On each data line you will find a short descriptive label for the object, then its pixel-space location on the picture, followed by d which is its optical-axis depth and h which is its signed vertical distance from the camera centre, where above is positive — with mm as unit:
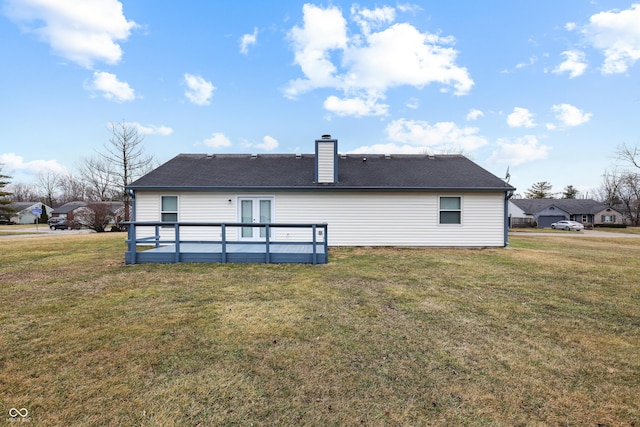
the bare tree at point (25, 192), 64438 +5344
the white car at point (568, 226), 36641 -1361
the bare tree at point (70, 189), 56888 +5430
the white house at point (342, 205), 11258 +411
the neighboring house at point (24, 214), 48900 +162
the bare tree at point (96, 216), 22703 -85
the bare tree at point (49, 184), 59062 +6487
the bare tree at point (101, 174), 27234 +4266
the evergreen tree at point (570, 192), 60219 +5039
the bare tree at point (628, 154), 37969 +8314
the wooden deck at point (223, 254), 7902 -1116
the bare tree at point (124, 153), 26125 +5819
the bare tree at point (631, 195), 47638 +3655
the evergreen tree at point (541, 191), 59050 +5271
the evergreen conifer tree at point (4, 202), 39844 +1850
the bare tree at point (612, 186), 52500 +5748
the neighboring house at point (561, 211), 46250 +735
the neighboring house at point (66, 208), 45094 +1106
